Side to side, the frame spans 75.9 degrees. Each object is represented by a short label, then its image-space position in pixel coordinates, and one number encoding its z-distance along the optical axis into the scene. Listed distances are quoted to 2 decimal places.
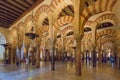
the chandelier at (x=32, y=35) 3.71
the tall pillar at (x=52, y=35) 4.15
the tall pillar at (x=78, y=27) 3.16
